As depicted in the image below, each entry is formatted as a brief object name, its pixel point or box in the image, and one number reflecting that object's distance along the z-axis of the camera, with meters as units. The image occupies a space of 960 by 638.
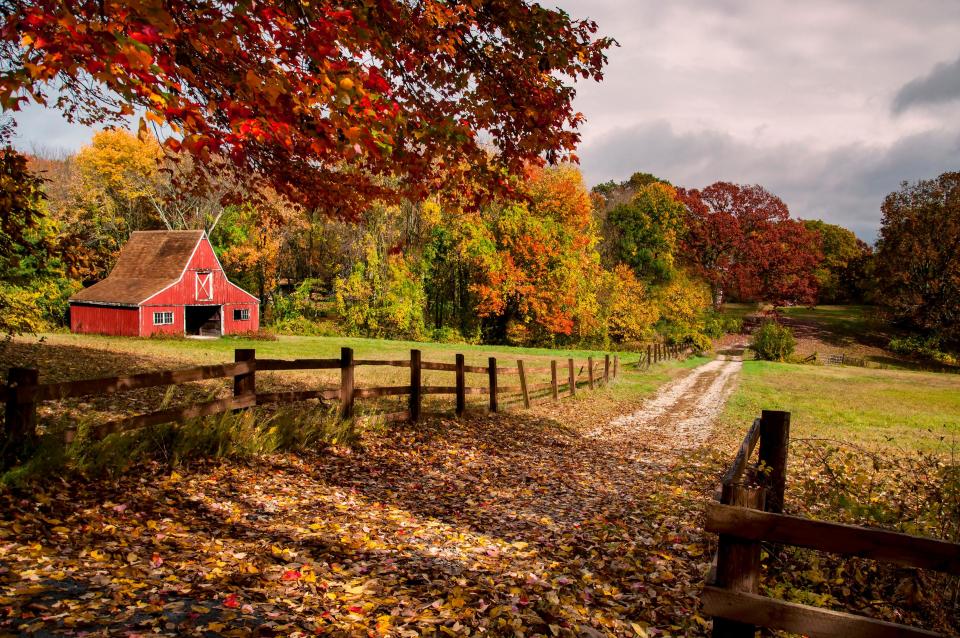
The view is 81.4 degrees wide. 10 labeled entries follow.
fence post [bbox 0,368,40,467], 5.32
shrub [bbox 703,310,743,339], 58.31
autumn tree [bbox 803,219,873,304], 82.81
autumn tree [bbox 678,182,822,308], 63.97
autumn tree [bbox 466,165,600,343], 41.03
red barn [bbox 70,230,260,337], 37.12
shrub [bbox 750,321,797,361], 42.58
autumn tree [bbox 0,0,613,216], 4.36
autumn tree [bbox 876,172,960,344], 49.06
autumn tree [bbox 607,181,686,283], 58.25
